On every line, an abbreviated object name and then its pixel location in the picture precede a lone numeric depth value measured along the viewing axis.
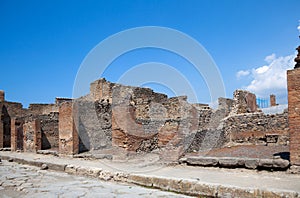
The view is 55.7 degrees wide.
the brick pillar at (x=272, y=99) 28.19
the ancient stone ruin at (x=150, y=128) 10.65
